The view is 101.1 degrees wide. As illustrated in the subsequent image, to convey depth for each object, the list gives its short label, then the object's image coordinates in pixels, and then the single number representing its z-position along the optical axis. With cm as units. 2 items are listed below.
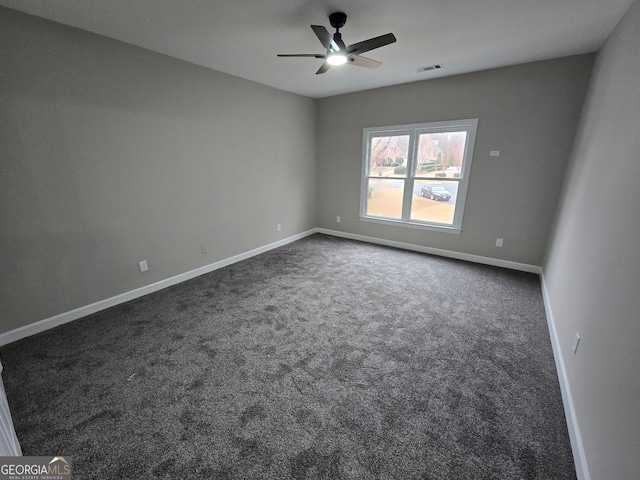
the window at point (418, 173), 388
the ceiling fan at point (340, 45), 196
